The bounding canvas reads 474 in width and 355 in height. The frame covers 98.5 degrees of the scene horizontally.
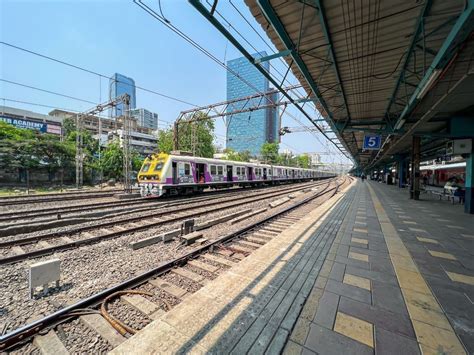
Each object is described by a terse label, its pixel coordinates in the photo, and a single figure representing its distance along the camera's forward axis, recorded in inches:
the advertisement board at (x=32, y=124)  1655.6
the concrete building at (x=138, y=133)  2117.4
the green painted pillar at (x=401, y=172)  910.4
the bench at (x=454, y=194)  453.1
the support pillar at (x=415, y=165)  502.6
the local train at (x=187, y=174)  457.1
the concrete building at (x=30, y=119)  1688.4
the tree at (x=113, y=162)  970.1
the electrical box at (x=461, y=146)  335.0
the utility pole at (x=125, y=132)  552.1
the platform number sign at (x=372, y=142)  492.2
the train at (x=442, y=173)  731.5
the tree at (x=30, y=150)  748.5
